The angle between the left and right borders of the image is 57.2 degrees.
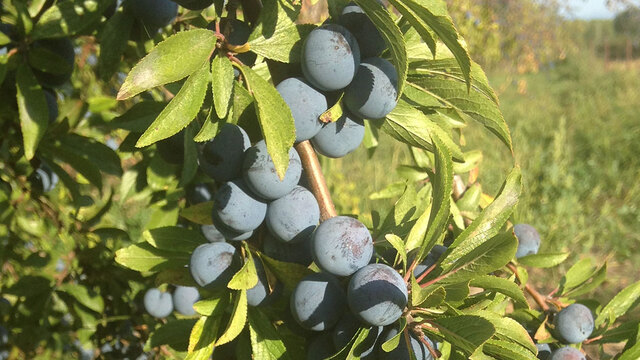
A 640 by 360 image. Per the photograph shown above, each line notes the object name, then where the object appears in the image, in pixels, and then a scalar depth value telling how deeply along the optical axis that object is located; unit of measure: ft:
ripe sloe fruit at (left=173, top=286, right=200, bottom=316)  1.05
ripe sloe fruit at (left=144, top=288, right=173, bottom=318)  1.04
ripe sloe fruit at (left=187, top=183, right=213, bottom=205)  0.81
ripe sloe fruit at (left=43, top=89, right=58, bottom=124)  0.81
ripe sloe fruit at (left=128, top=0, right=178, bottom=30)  0.65
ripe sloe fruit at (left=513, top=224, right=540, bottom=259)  0.78
